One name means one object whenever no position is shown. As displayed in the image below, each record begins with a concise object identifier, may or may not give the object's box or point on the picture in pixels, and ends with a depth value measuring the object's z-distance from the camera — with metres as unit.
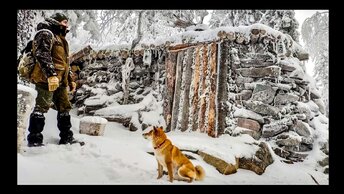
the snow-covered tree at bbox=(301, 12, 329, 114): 7.91
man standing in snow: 3.19
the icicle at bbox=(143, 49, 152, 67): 6.16
